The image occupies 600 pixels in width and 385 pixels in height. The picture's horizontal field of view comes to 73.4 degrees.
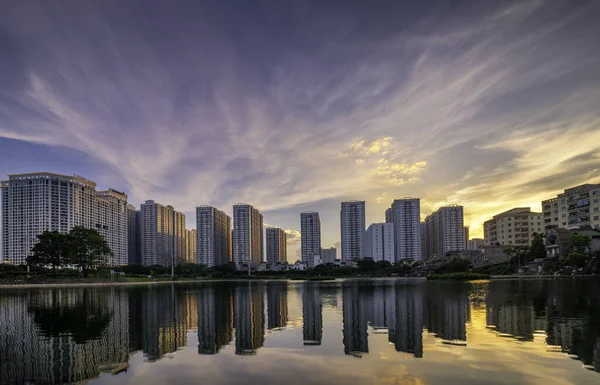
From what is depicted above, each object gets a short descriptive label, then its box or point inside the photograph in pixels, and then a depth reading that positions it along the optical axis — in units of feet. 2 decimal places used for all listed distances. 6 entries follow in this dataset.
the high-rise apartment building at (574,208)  317.01
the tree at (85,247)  320.70
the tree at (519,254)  316.60
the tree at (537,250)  309.22
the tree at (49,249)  314.96
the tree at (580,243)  262.88
